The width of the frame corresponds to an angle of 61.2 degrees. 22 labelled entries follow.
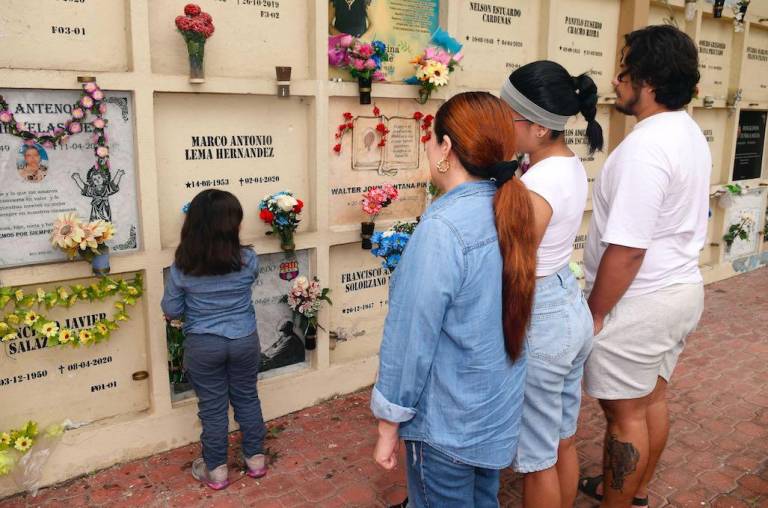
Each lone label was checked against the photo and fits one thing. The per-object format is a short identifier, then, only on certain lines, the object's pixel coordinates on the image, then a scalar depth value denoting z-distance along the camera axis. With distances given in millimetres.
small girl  2826
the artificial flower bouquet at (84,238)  2842
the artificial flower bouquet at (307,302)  3729
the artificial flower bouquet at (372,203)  3881
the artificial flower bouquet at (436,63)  3973
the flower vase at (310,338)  3844
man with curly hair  2326
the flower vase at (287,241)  3563
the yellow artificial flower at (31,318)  2867
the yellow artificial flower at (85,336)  3010
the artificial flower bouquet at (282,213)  3447
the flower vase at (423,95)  4099
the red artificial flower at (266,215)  3457
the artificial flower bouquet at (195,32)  3000
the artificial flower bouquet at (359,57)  3668
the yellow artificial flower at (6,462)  2840
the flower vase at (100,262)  2984
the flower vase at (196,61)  3088
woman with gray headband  2150
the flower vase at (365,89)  3759
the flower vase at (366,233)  3971
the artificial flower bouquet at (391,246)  3002
